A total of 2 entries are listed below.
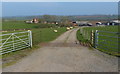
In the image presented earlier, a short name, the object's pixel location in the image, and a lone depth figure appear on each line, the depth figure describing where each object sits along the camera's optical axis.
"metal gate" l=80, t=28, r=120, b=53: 9.43
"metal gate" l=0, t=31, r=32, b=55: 8.59
